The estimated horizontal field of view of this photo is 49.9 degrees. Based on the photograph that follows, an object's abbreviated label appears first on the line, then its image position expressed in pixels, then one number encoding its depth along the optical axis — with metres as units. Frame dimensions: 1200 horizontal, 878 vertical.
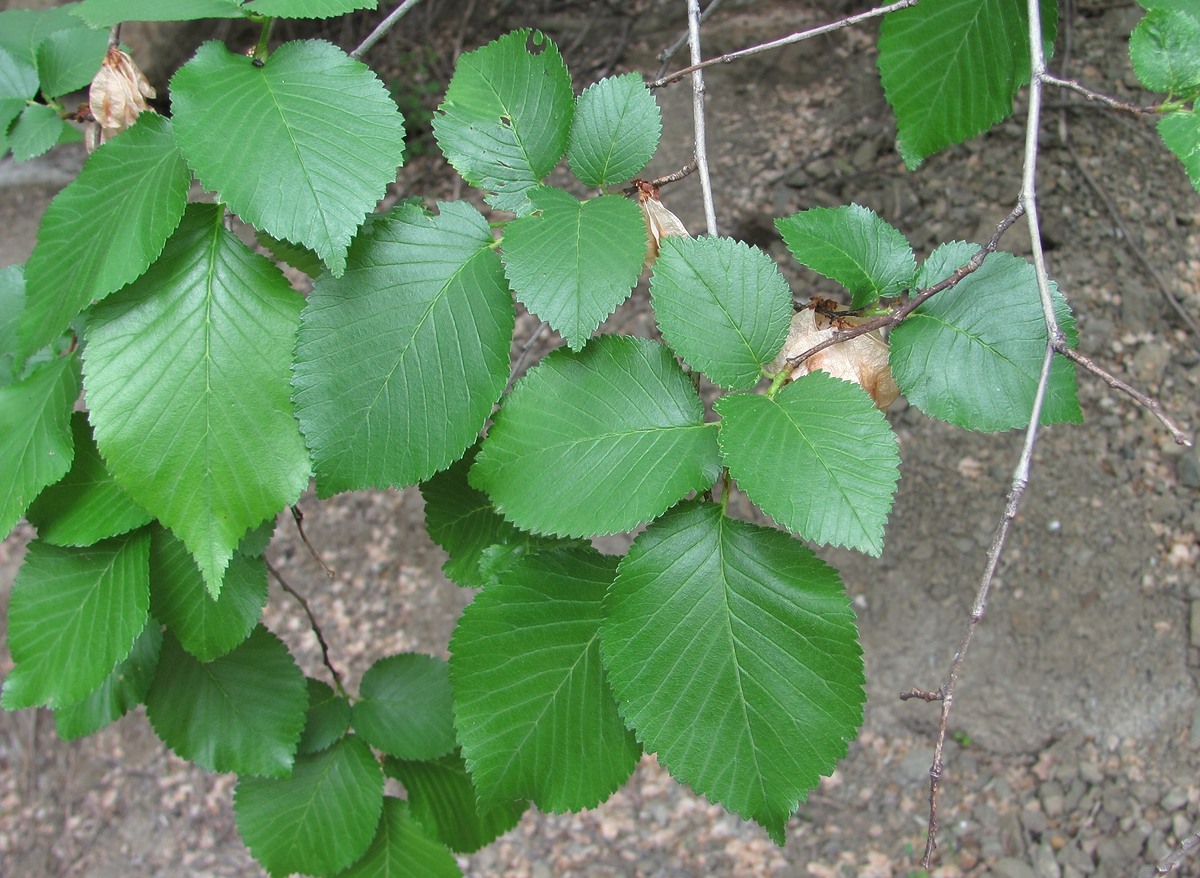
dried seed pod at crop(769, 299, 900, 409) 0.36
